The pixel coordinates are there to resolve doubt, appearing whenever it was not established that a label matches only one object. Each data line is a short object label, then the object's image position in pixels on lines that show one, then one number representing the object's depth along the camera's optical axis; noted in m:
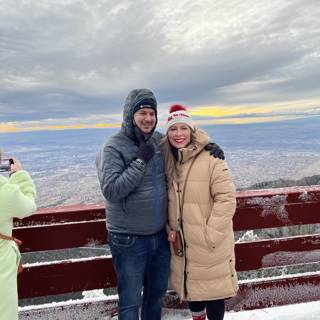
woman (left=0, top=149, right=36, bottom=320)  2.28
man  2.62
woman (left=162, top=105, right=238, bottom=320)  2.81
